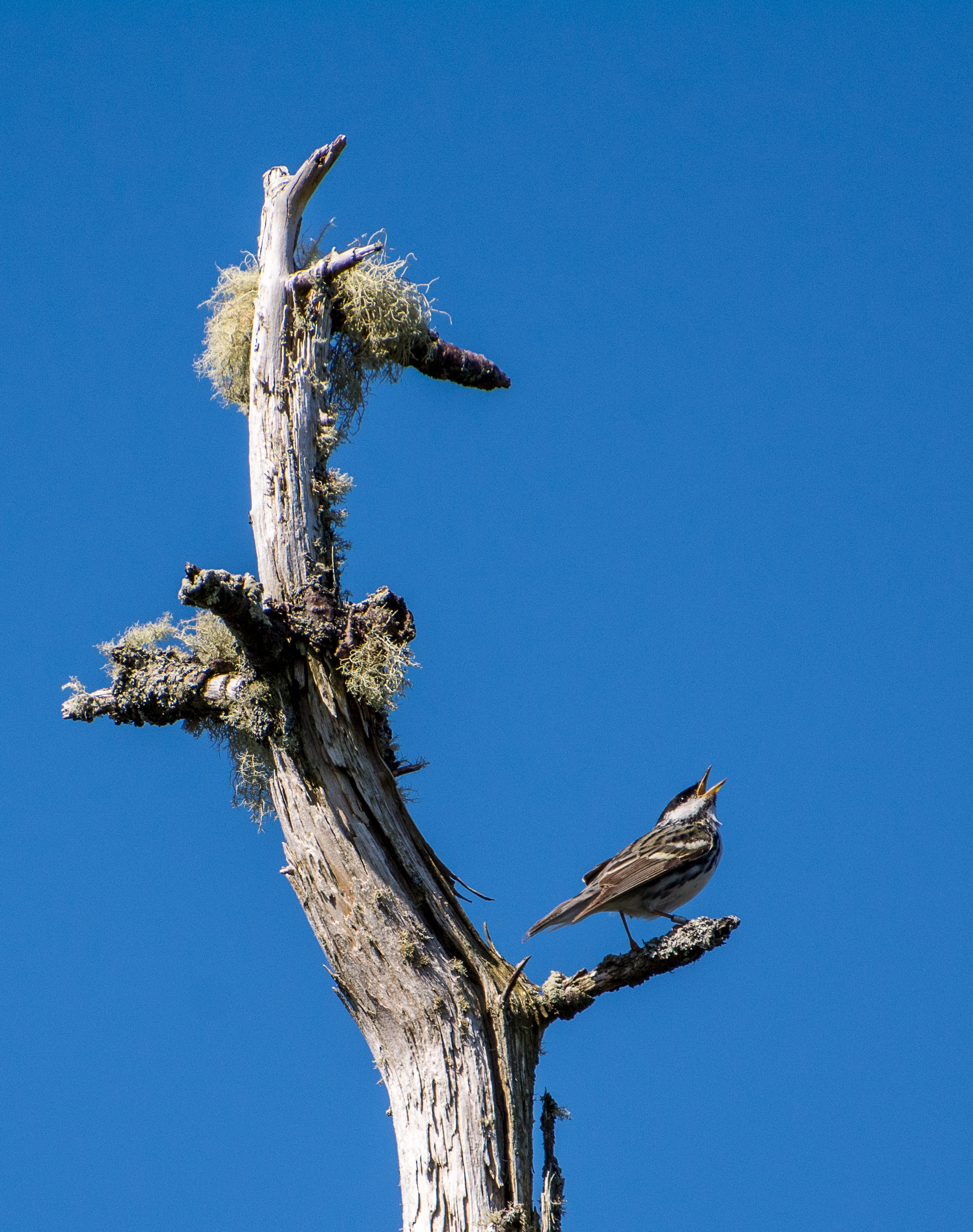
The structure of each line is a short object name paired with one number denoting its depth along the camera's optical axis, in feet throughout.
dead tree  32.40
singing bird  37.45
